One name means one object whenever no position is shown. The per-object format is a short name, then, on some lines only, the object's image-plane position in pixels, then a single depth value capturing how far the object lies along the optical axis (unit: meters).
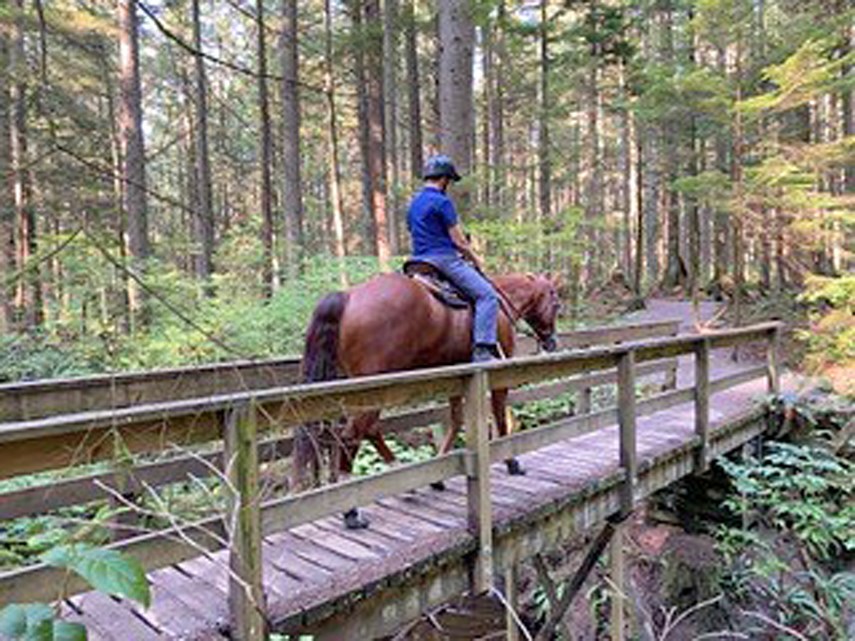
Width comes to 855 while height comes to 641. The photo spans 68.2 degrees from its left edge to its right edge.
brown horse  4.13
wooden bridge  2.40
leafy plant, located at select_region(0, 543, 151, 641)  1.50
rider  4.91
